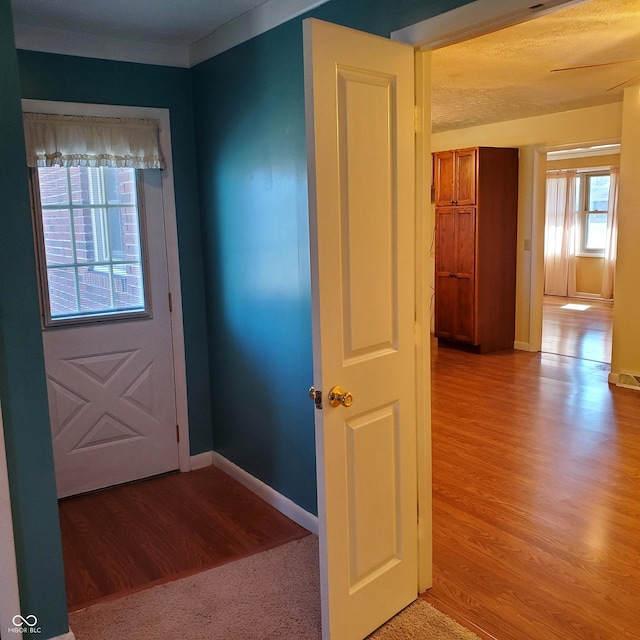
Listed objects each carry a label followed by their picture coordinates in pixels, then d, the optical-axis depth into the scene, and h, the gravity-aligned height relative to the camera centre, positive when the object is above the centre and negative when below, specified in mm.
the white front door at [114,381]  3604 -917
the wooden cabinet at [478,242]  6730 -330
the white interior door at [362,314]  1996 -332
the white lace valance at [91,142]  3316 +415
